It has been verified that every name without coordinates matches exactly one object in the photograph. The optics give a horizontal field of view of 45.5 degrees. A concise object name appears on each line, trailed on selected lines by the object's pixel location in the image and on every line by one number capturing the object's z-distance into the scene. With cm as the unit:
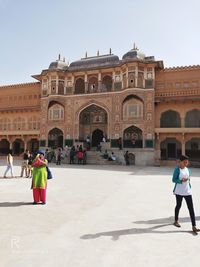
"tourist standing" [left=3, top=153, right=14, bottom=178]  1138
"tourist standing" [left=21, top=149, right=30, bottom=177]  1129
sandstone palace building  2239
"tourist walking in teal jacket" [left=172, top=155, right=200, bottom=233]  458
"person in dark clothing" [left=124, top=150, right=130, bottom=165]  2067
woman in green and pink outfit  612
